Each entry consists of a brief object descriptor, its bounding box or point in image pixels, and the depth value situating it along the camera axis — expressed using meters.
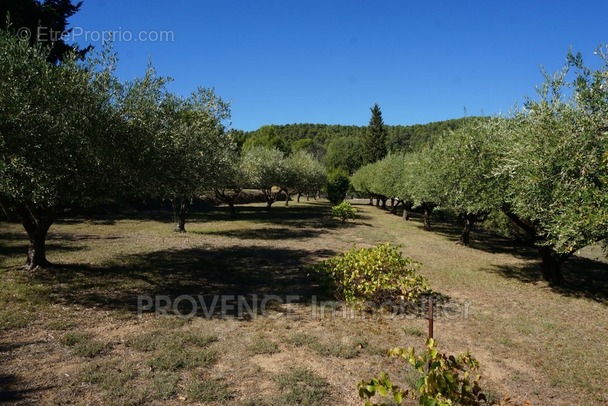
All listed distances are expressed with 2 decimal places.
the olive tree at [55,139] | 10.13
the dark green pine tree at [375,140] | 89.31
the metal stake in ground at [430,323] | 6.57
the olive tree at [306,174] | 54.66
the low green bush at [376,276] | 11.38
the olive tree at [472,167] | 16.98
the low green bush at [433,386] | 3.43
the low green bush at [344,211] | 36.59
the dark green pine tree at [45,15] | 25.36
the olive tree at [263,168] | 41.94
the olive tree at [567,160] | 8.95
